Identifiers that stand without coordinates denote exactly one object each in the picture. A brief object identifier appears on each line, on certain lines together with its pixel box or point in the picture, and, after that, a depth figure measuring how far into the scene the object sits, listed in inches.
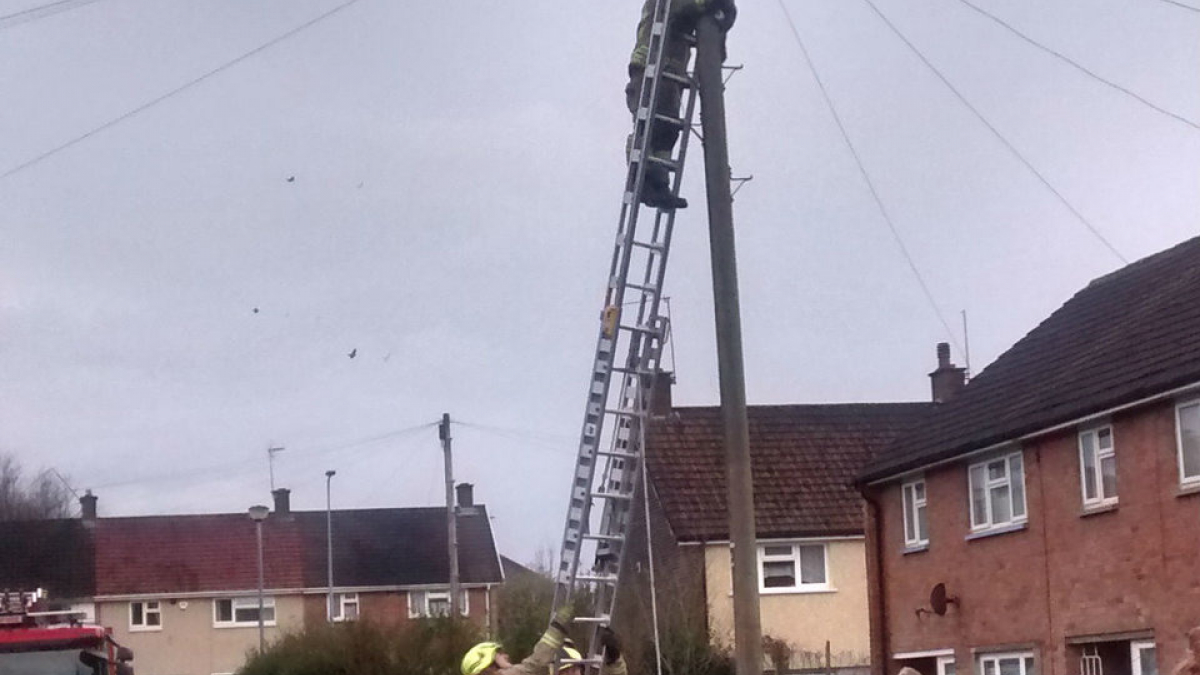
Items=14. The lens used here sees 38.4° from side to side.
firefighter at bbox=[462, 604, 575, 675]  376.5
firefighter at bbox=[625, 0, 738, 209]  470.6
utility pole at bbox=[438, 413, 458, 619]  1658.5
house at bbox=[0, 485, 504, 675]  2231.8
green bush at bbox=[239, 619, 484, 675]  1179.9
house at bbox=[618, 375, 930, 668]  1312.7
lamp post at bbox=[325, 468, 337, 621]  2159.2
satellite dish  951.6
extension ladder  477.1
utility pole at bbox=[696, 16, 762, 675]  411.8
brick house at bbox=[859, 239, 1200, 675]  754.2
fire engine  610.2
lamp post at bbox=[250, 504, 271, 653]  1710.1
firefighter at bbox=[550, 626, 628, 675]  455.8
